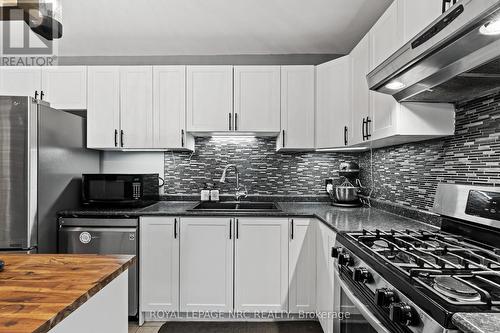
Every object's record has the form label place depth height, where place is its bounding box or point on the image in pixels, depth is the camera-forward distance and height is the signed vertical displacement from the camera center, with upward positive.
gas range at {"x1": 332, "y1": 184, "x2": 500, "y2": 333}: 0.82 -0.36
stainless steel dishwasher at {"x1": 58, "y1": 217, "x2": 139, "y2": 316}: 2.45 -0.58
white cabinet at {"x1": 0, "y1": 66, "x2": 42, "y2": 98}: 2.88 +0.82
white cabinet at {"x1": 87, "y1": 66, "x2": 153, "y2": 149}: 2.83 +0.55
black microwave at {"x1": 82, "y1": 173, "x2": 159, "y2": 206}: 2.58 -0.20
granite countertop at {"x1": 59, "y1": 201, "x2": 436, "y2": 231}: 1.88 -0.37
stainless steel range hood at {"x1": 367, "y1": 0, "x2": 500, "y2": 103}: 0.95 +0.44
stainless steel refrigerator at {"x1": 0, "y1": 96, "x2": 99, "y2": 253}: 2.20 -0.07
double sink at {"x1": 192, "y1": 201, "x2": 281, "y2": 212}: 2.98 -0.39
